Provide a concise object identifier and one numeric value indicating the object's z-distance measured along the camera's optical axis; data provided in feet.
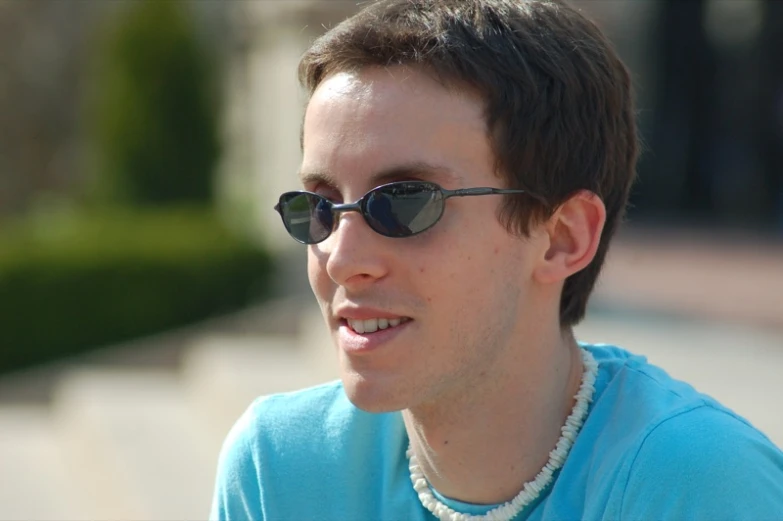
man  11.29
